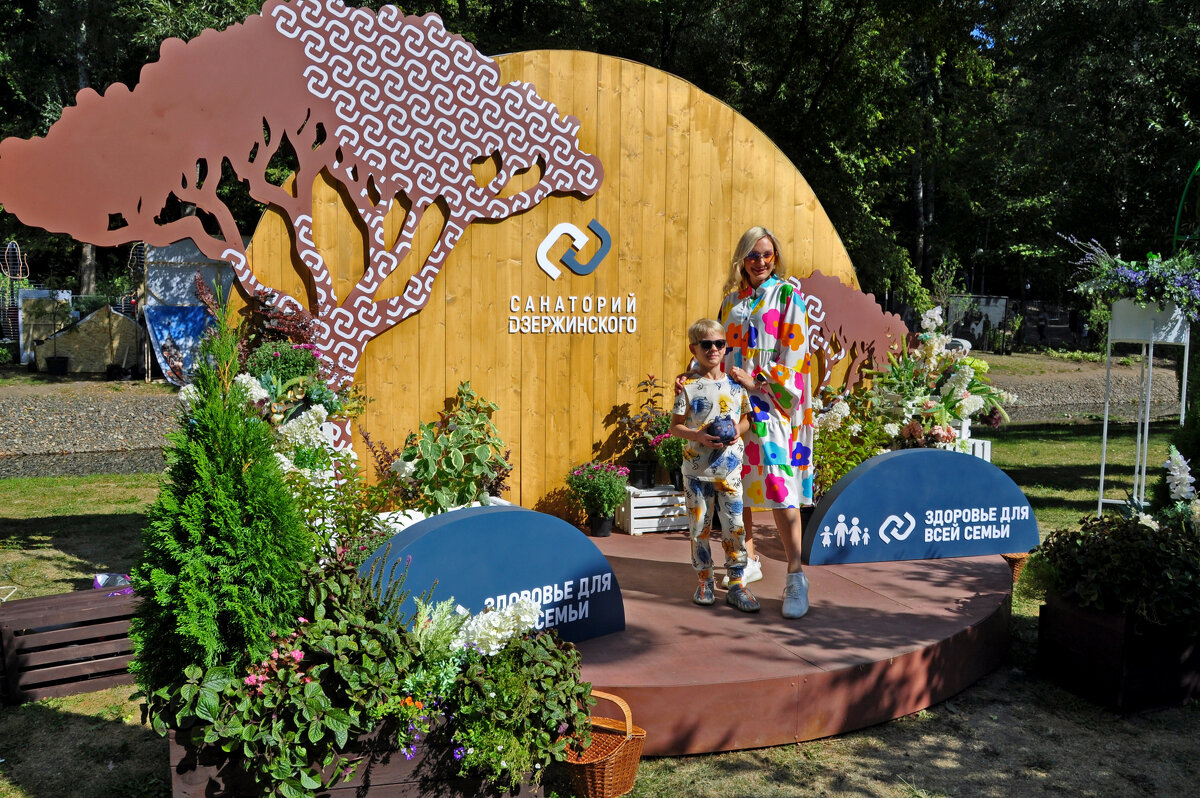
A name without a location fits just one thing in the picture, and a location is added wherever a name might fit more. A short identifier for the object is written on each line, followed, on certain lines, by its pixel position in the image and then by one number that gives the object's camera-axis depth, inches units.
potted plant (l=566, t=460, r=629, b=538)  274.4
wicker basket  143.6
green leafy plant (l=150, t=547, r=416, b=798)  122.4
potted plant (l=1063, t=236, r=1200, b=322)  295.0
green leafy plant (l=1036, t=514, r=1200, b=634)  182.1
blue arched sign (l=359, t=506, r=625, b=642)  157.9
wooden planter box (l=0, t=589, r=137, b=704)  188.7
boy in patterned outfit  189.8
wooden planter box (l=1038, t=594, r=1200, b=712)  184.4
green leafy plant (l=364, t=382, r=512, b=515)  233.1
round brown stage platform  163.5
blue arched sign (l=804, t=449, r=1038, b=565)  239.9
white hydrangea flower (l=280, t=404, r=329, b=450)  208.7
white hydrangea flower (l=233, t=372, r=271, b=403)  223.1
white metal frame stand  303.3
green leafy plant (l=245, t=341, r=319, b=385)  235.3
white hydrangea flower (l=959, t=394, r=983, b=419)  299.1
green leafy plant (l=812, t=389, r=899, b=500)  302.2
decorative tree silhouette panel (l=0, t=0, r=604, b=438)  220.7
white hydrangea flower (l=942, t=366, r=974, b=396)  298.2
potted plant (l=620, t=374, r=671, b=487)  292.7
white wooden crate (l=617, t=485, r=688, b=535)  280.5
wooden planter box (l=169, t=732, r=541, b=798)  124.9
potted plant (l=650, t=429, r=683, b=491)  285.4
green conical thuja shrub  121.4
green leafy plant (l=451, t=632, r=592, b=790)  131.4
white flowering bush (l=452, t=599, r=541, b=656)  139.8
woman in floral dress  197.3
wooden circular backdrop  261.3
